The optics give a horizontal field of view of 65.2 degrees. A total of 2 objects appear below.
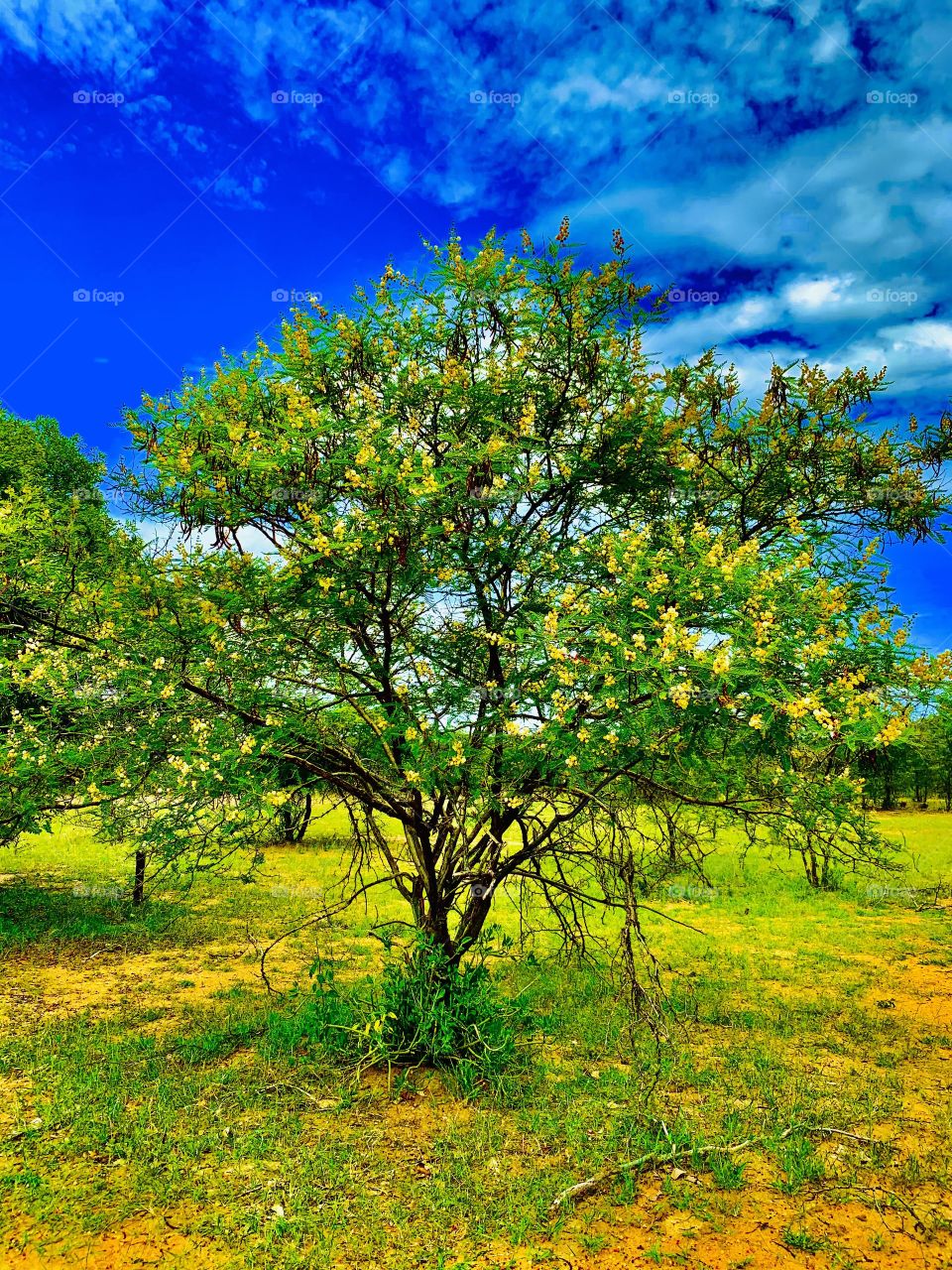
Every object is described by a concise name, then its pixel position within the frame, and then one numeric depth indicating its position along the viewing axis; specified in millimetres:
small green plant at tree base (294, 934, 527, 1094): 7688
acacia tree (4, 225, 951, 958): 6020
